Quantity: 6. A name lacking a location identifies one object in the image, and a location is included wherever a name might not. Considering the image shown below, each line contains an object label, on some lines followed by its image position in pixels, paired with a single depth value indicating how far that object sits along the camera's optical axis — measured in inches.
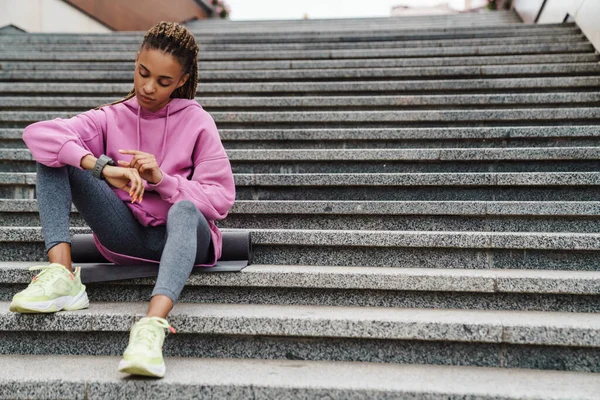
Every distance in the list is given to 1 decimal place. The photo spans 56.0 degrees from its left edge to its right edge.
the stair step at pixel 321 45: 227.8
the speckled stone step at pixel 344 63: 199.0
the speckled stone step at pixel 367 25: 336.5
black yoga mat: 91.7
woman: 81.0
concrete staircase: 79.2
